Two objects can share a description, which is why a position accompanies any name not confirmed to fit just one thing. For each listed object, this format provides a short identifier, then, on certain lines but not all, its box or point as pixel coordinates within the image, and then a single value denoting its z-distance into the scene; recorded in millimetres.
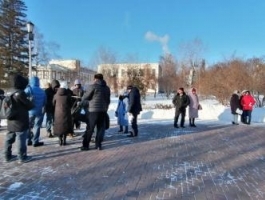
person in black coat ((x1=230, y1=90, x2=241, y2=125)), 14087
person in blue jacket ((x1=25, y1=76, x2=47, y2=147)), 8134
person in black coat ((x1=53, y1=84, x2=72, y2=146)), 8008
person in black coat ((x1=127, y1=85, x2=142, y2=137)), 10047
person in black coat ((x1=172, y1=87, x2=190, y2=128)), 12500
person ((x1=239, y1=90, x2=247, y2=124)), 14331
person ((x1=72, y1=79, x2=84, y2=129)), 10072
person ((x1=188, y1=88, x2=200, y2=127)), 13102
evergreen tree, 34781
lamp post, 12453
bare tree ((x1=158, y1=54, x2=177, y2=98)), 56906
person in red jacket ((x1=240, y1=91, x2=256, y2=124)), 14109
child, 10930
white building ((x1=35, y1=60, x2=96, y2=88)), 55275
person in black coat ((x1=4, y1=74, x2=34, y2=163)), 6488
